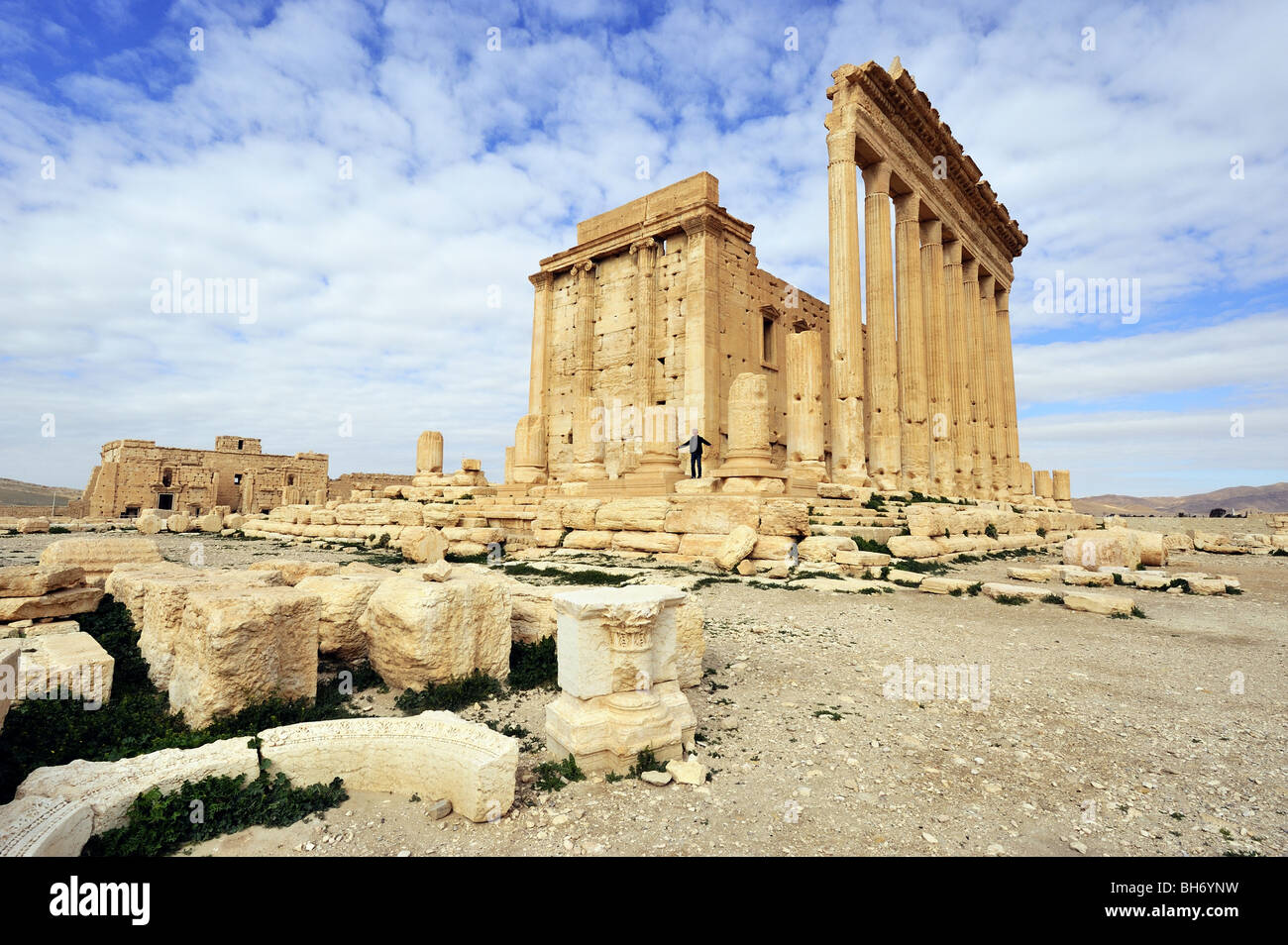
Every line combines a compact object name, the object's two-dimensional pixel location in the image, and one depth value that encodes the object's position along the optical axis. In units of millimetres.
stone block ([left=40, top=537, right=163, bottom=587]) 7133
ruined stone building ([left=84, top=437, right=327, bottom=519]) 28500
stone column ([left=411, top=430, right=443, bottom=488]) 22188
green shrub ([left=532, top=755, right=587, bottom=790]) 3105
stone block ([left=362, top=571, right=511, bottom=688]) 4238
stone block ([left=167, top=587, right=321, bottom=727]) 3578
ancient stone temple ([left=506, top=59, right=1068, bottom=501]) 17141
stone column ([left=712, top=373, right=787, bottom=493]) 13422
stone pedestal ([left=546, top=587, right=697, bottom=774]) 3359
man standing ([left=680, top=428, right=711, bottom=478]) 14672
